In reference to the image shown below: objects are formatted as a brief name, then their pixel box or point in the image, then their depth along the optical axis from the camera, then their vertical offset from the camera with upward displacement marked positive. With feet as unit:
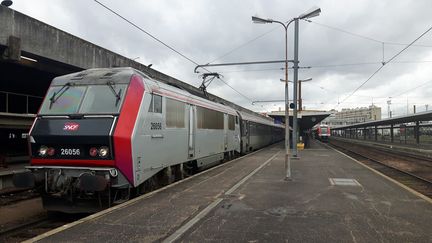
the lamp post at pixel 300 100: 145.10 +13.48
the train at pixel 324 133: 217.36 +1.25
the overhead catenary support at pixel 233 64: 69.42 +12.93
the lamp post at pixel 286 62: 41.69 +13.00
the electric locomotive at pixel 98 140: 26.32 -0.31
